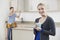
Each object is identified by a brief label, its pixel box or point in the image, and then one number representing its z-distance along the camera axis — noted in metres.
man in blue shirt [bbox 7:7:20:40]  3.71
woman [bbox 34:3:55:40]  1.68
